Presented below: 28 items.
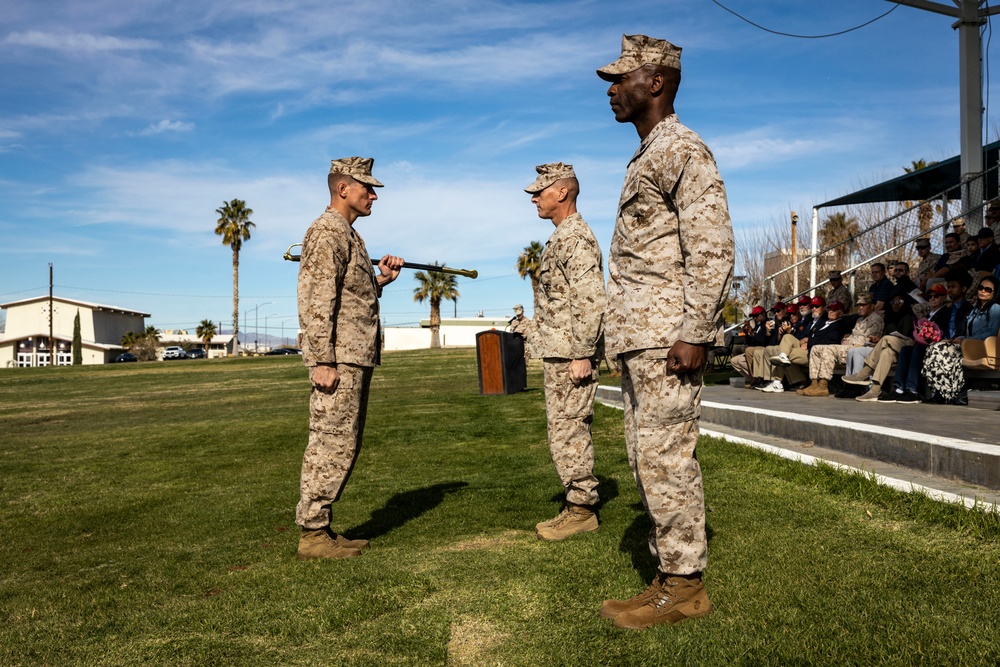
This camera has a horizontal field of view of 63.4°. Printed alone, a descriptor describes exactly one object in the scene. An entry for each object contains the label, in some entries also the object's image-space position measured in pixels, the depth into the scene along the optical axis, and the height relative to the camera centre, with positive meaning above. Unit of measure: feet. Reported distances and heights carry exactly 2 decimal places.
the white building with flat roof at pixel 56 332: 290.15 +6.30
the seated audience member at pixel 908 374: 28.81 -1.33
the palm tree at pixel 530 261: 199.90 +20.17
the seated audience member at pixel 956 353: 27.48 -0.57
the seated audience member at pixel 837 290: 43.93 +2.60
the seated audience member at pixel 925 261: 39.06 +3.83
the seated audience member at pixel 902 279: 35.81 +2.58
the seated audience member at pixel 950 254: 36.78 +3.87
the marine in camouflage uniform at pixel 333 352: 15.01 -0.14
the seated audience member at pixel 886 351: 30.76 -0.54
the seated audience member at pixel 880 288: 35.83 +2.26
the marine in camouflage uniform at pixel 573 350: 15.98 -0.17
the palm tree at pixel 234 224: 227.40 +34.50
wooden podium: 51.96 -1.34
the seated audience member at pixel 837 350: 35.29 -0.53
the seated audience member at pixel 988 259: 32.68 +3.12
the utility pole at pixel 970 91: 43.16 +13.26
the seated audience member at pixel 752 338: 43.47 +0.06
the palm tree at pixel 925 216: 62.02 +9.35
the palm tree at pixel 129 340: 310.65 +3.04
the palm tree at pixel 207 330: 311.88 +6.51
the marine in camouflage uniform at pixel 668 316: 10.09 +0.32
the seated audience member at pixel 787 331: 41.75 +0.41
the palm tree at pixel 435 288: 243.15 +16.75
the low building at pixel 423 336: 314.35 +2.85
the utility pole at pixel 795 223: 94.72 +19.18
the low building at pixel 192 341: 358.43 +2.72
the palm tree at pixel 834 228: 125.92 +17.85
